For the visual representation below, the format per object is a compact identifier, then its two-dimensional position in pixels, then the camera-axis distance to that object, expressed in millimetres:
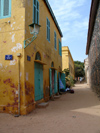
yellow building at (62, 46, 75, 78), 21150
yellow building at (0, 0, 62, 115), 5199
